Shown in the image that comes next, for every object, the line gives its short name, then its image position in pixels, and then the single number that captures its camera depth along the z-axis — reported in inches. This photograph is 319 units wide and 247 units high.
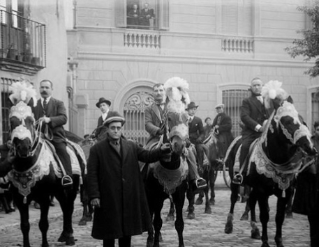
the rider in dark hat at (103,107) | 553.3
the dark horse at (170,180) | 354.0
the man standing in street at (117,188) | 314.5
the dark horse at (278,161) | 370.6
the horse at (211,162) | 641.0
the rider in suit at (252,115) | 449.4
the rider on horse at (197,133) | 615.5
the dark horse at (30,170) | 367.2
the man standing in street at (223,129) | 711.7
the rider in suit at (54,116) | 423.8
